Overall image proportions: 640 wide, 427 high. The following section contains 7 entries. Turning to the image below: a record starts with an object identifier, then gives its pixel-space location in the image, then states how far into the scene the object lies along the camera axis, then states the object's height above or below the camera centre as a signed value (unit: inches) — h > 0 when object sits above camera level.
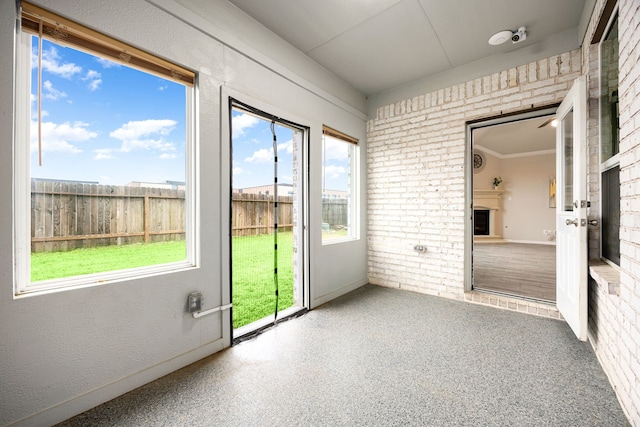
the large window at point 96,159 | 58.6 +14.5
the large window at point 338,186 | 137.9 +15.4
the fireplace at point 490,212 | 352.2 +1.7
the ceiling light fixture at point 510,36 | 104.7 +69.9
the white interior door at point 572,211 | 80.8 +0.7
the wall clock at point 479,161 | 355.6 +69.1
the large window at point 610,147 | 75.9 +20.2
